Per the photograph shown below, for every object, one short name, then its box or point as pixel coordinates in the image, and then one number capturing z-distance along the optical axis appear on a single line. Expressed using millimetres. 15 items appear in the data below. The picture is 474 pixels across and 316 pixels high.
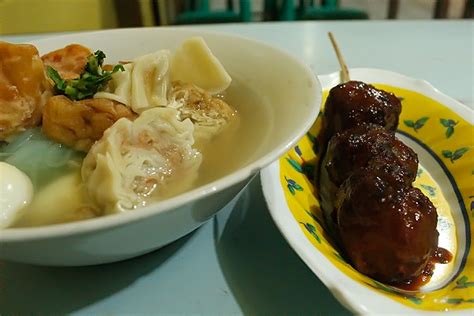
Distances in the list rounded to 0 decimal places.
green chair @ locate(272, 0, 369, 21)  524
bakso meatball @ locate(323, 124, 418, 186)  213
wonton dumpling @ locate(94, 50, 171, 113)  216
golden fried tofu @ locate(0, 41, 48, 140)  200
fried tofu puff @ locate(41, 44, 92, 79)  232
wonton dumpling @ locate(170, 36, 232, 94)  238
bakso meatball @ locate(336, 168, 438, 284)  178
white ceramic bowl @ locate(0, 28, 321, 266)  135
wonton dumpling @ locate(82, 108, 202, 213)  178
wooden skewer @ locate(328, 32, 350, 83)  284
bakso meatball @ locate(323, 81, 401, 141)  247
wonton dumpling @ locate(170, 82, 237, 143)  230
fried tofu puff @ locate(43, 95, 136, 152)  198
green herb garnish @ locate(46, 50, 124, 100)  206
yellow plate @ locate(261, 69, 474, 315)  165
